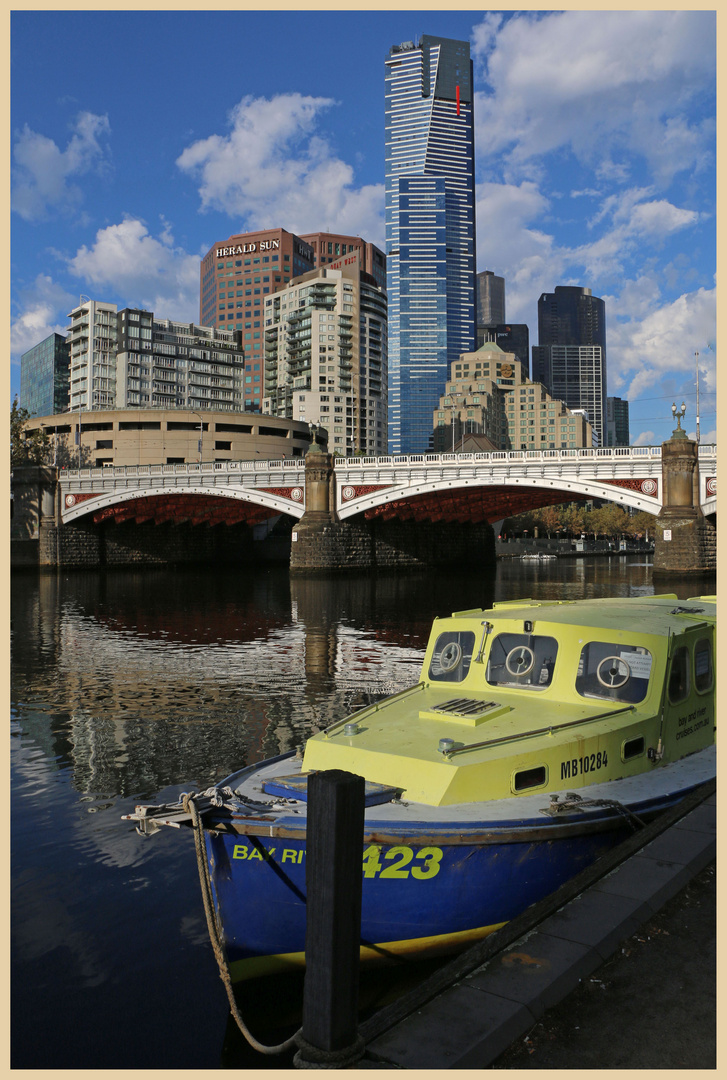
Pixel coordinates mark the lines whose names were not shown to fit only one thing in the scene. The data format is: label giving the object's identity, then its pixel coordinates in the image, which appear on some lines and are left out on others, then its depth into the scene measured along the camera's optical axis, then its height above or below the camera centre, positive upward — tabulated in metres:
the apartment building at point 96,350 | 148.38 +36.10
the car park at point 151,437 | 96.12 +12.89
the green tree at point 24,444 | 79.50 +10.33
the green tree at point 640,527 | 153.75 +2.29
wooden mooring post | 4.56 -2.14
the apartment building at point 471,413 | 181.20 +29.89
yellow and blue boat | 6.61 -2.33
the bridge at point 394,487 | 52.00 +3.97
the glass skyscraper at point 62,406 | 198.07 +34.26
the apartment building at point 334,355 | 171.62 +41.04
